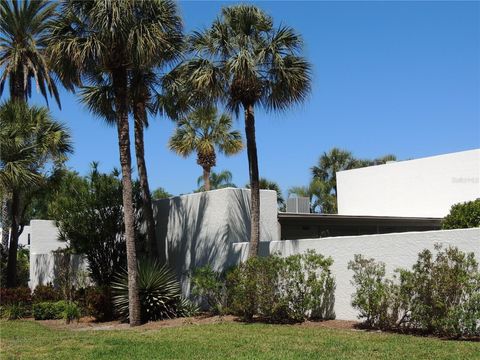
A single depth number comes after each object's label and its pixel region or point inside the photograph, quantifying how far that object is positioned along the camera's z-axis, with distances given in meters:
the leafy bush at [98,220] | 19.48
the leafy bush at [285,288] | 13.48
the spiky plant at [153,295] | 15.98
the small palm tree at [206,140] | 31.95
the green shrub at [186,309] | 16.39
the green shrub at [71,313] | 17.34
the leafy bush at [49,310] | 18.67
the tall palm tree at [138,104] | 18.19
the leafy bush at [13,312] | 19.00
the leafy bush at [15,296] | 20.09
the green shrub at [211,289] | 15.20
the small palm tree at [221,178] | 51.91
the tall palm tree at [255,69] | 14.98
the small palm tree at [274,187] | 37.94
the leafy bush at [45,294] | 20.72
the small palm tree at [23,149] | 19.55
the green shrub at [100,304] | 17.16
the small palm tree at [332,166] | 43.31
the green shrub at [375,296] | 11.61
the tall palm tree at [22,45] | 24.48
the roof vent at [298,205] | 24.48
